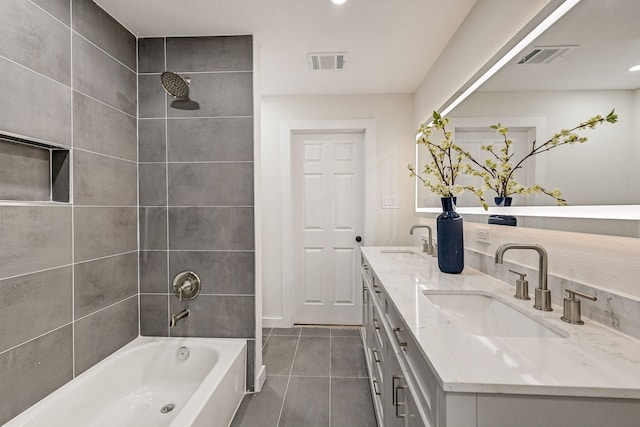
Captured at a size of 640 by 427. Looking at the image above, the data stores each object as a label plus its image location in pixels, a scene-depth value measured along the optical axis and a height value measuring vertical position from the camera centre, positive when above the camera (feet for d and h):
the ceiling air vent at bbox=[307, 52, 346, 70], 7.43 +3.90
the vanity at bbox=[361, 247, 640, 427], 2.12 -1.25
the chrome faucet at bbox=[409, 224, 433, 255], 7.21 -0.90
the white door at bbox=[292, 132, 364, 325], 10.35 -0.52
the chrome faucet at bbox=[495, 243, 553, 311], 3.51 -0.83
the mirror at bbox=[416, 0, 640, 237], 2.76 +1.12
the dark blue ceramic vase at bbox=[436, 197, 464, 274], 5.30 -0.57
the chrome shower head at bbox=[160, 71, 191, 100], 6.11 +2.66
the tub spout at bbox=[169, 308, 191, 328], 6.12 -2.27
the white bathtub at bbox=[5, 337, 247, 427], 4.46 -3.21
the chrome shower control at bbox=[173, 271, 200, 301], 6.61 -1.66
